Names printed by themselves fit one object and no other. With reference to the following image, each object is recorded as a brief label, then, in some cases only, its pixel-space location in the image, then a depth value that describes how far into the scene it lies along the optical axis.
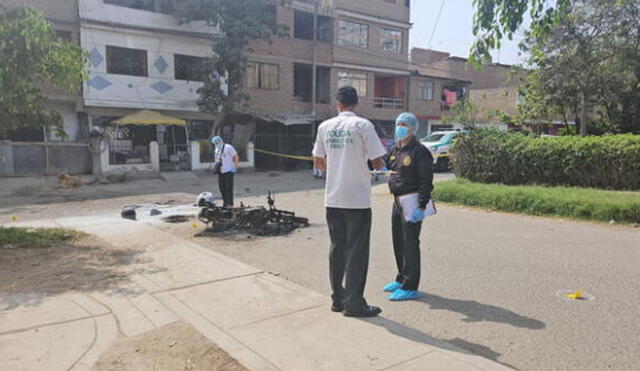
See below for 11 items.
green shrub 11.39
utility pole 28.12
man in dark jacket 4.83
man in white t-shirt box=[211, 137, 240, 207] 11.02
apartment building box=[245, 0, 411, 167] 26.84
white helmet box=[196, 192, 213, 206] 10.30
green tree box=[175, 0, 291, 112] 22.66
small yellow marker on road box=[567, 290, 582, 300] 4.98
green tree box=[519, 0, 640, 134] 14.87
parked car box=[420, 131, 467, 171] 22.67
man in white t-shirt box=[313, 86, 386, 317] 4.29
